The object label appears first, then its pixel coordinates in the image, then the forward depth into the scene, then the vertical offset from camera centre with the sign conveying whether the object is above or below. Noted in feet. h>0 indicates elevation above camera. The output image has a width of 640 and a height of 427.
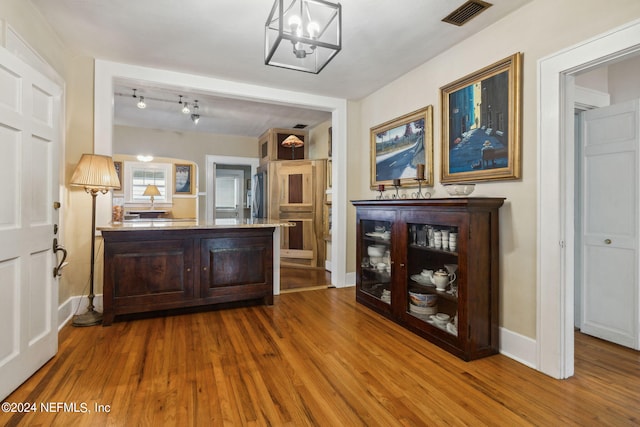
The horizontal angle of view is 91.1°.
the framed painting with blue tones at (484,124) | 7.57 +2.46
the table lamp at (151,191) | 20.97 +1.57
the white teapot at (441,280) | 8.52 -1.74
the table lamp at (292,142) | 17.73 +4.21
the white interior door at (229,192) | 27.58 +2.06
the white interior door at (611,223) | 7.99 -0.17
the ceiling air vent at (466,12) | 7.40 +5.03
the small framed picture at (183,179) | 21.63 +2.47
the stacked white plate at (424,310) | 8.94 -2.70
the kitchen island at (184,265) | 9.52 -1.67
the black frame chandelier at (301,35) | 5.42 +4.77
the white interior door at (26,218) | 5.90 -0.09
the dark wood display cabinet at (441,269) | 7.49 -1.50
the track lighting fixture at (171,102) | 14.37 +5.51
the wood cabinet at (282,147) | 19.26 +4.24
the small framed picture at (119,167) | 20.40 +3.08
